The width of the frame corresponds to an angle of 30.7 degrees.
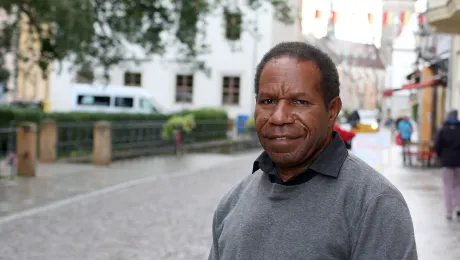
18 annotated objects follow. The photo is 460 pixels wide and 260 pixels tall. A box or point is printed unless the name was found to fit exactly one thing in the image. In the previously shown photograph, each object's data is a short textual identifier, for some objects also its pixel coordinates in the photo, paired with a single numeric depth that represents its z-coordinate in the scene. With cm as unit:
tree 1532
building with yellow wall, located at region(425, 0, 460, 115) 1740
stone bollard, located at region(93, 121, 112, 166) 2084
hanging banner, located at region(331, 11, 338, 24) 2585
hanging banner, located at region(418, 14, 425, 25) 3056
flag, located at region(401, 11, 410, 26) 3465
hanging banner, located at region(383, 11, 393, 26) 3281
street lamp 2983
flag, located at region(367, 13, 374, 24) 2219
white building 4856
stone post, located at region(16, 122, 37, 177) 1645
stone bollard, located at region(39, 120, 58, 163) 2045
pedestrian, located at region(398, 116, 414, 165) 2547
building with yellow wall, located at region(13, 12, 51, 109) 1858
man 200
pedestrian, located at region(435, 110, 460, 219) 1177
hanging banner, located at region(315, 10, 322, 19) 2369
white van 3834
